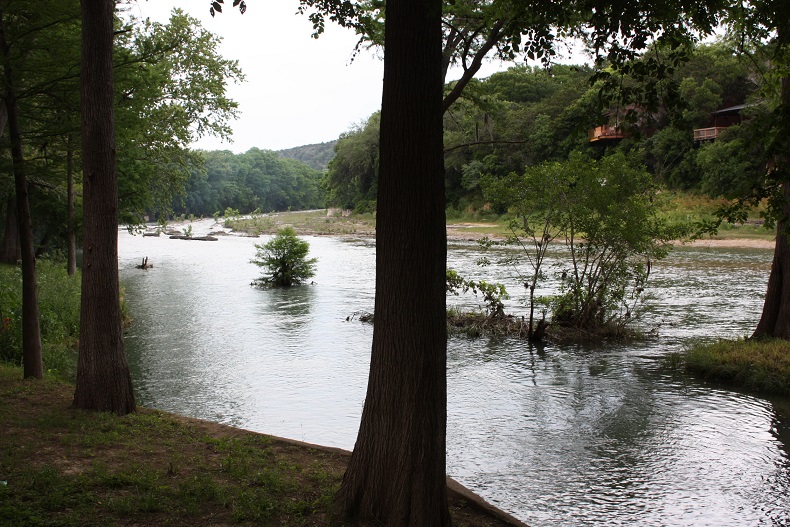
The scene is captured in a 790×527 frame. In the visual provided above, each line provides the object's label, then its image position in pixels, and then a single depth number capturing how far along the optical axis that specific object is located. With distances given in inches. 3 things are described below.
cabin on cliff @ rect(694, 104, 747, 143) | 2068.2
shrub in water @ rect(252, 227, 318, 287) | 1235.9
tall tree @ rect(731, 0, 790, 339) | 239.5
